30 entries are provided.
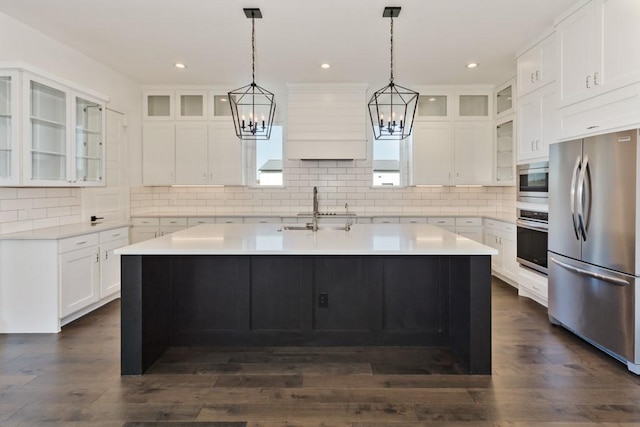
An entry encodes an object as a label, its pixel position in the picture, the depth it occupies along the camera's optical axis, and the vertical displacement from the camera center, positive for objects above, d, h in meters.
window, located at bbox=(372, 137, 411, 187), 6.52 +0.64
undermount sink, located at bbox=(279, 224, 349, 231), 3.96 -0.23
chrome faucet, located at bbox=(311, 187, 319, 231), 3.84 -0.21
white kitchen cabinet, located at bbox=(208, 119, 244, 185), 6.09 +0.75
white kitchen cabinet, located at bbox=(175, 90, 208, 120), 6.11 +1.49
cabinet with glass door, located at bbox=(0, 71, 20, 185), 3.42 +0.62
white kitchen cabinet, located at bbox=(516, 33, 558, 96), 3.97 +1.44
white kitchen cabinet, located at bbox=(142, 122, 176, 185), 6.11 +0.83
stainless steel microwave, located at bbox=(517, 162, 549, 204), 3.98 +0.23
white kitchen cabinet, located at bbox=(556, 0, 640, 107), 2.82 +1.19
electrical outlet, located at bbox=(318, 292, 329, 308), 3.22 -0.74
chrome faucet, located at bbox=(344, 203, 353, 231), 3.83 -0.22
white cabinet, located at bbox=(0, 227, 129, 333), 3.61 -0.72
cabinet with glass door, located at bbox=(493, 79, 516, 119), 5.47 +1.48
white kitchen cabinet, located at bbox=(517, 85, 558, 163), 3.98 +0.83
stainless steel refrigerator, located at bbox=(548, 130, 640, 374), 2.73 -0.26
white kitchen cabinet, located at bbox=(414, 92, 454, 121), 6.08 +1.46
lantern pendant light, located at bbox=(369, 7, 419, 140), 3.41 +0.73
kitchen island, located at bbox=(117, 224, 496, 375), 3.21 -0.75
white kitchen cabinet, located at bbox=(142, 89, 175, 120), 6.12 +1.48
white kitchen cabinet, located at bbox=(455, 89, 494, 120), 6.08 +1.48
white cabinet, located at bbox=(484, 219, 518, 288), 5.07 -0.55
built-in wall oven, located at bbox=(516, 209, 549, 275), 4.02 -0.36
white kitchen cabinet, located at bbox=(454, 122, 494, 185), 6.09 +0.76
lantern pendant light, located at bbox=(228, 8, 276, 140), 3.51 +0.77
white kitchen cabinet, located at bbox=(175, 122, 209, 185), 6.10 +0.76
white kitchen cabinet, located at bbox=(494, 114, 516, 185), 5.50 +0.75
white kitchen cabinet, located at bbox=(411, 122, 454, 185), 6.08 +0.78
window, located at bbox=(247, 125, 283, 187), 6.54 +0.65
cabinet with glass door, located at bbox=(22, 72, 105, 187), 3.55 +0.66
